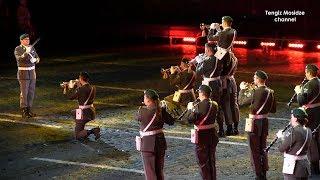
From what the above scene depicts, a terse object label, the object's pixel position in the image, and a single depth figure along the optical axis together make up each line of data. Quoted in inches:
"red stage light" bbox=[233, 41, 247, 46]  1238.3
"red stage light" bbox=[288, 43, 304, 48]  1166.3
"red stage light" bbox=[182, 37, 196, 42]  1293.1
